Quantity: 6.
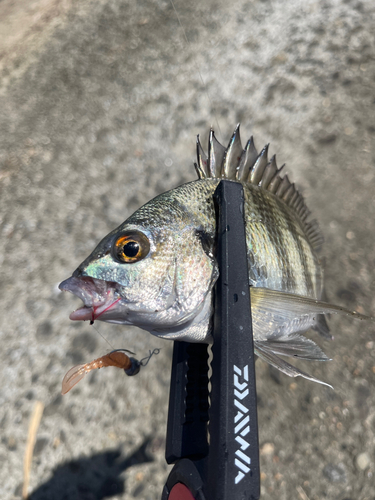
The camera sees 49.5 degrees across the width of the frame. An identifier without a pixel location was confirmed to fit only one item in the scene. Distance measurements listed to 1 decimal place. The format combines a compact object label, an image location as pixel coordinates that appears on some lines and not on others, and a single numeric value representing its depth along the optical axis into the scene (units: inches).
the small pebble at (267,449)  15.3
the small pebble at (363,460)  14.9
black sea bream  9.4
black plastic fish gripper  8.3
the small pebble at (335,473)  14.7
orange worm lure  10.1
